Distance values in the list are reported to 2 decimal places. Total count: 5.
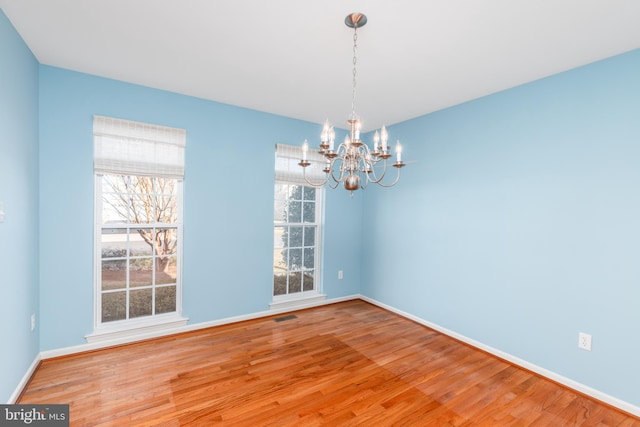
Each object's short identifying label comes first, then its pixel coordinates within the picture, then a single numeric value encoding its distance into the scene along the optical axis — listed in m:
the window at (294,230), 3.89
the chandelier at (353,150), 1.81
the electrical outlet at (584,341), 2.34
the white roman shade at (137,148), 2.78
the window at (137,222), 2.84
